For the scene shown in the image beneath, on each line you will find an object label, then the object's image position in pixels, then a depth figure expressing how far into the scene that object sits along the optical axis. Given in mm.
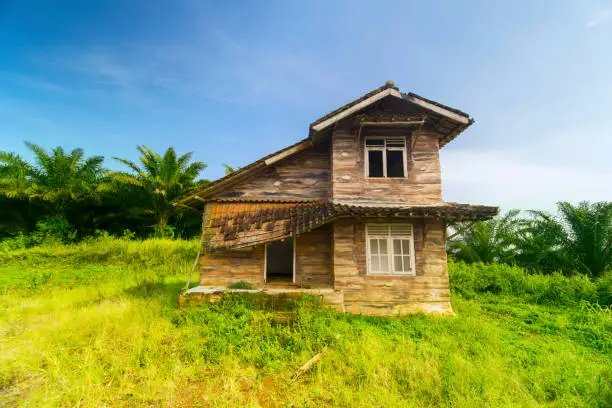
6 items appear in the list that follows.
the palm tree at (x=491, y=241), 15922
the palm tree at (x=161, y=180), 19234
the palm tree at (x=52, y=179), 18234
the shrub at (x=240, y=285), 8852
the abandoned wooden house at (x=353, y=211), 8406
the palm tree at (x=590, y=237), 12812
